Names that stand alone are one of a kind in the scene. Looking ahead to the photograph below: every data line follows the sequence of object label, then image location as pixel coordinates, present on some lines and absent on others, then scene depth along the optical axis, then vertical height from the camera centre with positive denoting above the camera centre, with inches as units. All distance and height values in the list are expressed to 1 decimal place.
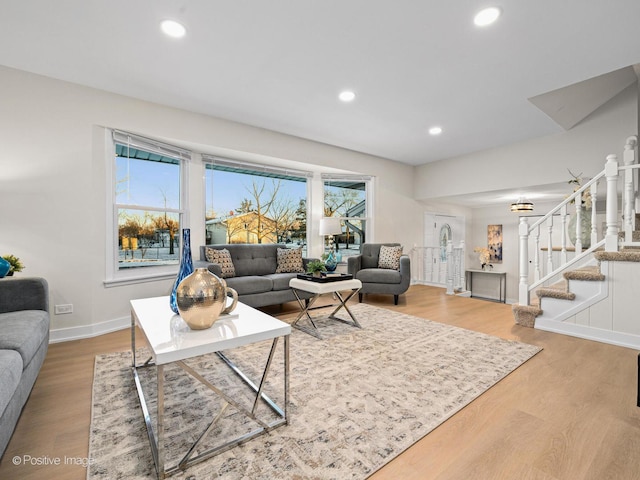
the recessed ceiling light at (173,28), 86.6 +59.5
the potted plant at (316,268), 131.5 -13.5
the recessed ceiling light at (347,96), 129.4 +60.4
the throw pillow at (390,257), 193.0 -13.2
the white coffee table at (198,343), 51.6 -19.3
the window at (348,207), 225.5 +22.0
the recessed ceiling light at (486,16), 81.8 +60.0
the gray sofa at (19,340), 52.9 -22.3
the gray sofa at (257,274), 144.0 -20.3
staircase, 113.8 -20.1
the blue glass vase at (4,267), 93.8 -9.6
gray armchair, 178.4 -24.0
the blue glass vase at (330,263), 140.1 -12.0
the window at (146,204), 137.3 +15.4
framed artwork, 293.1 -5.1
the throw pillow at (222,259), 154.4 -11.6
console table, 288.2 -42.3
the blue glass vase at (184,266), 74.4 -7.3
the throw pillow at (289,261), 175.6 -14.1
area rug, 54.3 -39.4
